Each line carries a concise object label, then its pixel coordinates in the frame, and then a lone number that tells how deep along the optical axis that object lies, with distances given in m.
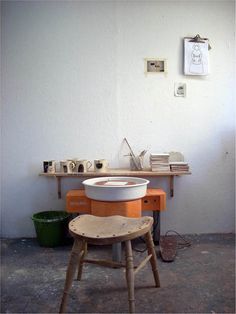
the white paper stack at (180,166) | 2.54
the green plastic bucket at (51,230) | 2.49
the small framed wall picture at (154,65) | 2.72
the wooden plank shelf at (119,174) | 2.50
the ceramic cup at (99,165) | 2.56
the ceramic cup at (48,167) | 2.59
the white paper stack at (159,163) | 2.54
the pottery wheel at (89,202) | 2.37
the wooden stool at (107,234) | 1.42
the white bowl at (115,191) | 1.96
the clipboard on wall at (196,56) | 2.70
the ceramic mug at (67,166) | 2.55
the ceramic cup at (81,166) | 2.55
